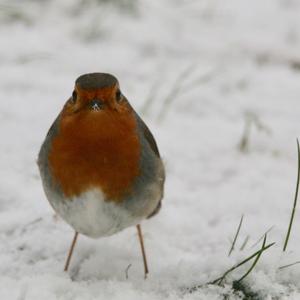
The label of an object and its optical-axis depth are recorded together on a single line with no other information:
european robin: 5.54
